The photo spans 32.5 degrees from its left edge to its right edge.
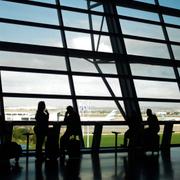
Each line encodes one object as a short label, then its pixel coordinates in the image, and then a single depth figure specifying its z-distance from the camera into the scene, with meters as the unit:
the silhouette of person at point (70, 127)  9.12
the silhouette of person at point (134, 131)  10.57
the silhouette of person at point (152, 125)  10.46
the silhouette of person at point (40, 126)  8.63
